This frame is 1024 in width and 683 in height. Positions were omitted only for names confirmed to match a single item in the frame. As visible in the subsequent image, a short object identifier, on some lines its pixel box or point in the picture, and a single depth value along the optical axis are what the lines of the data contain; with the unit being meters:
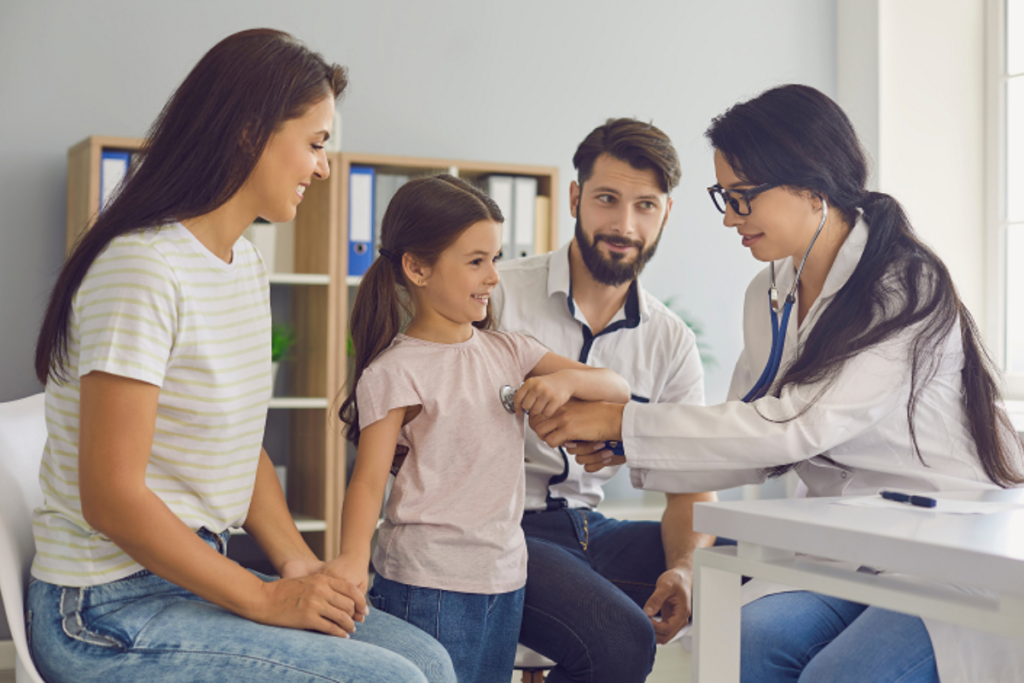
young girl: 1.31
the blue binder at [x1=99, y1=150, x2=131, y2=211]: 2.62
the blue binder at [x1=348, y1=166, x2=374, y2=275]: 2.85
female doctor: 1.29
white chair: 0.99
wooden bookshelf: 2.80
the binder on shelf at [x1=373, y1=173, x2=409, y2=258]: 2.90
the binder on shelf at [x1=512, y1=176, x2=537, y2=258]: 3.00
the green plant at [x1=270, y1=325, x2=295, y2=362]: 2.88
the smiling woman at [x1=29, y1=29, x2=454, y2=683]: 0.97
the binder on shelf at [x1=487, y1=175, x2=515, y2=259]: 2.97
